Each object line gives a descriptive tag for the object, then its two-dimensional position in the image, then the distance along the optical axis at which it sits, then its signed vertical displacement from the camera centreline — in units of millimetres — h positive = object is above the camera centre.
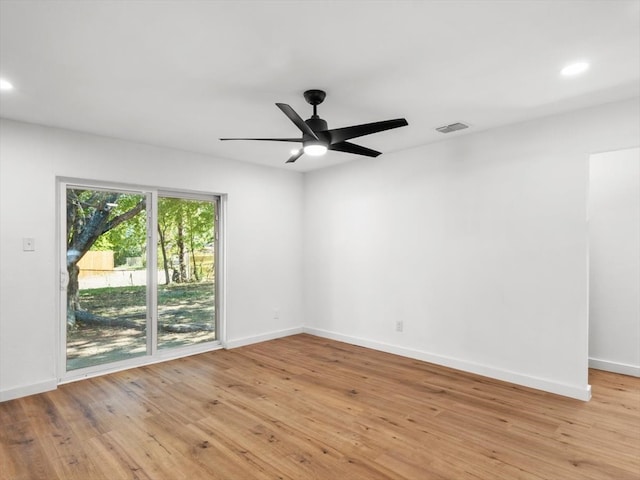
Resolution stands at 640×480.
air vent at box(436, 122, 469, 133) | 3613 +1154
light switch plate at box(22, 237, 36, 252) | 3391 -16
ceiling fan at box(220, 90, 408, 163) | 2619 +813
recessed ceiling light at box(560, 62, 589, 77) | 2424 +1175
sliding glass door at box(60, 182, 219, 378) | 3842 -372
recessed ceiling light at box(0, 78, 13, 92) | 2590 +1130
